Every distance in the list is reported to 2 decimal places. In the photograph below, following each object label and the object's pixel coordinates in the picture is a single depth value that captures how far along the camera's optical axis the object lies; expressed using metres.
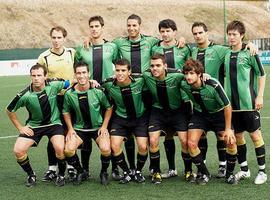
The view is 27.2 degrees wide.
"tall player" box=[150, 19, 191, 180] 6.69
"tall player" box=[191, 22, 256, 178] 6.52
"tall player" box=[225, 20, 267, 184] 6.27
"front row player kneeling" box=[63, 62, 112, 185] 6.51
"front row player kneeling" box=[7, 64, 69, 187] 6.52
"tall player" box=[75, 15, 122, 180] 6.95
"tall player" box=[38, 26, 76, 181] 6.90
